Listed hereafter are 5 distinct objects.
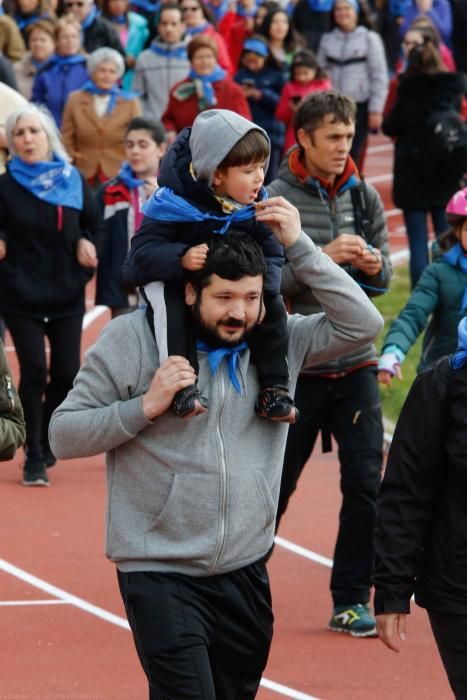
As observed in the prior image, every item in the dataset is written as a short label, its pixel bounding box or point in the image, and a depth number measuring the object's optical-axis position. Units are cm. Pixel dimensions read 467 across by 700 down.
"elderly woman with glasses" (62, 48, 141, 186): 2903
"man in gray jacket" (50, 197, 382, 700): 956
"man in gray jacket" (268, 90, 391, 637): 1404
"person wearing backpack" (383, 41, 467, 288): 2787
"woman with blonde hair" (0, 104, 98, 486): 1942
